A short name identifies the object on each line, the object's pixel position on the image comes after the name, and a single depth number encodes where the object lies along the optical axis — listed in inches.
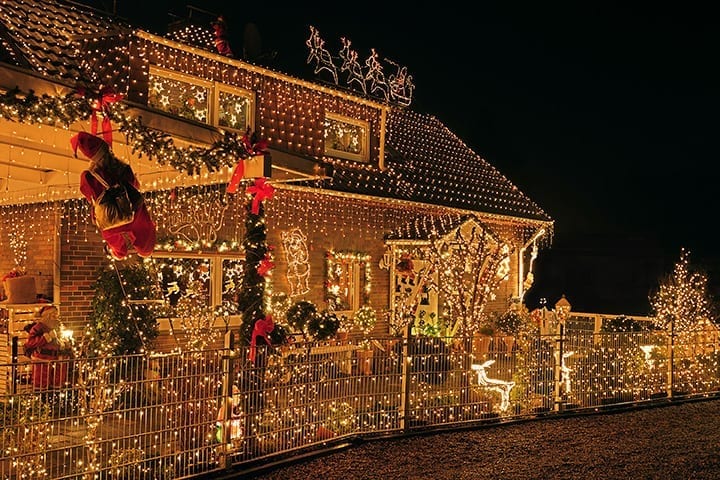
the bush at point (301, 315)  476.1
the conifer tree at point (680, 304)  588.7
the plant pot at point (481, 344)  397.5
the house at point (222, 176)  307.0
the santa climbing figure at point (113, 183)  265.0
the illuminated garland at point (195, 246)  485.4
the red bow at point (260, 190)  350.9
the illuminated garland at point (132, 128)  257.3
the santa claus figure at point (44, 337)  407.5
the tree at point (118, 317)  438.0
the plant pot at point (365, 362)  349.4
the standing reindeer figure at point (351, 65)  643.5
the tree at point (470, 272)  538.6
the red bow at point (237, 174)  338.0
